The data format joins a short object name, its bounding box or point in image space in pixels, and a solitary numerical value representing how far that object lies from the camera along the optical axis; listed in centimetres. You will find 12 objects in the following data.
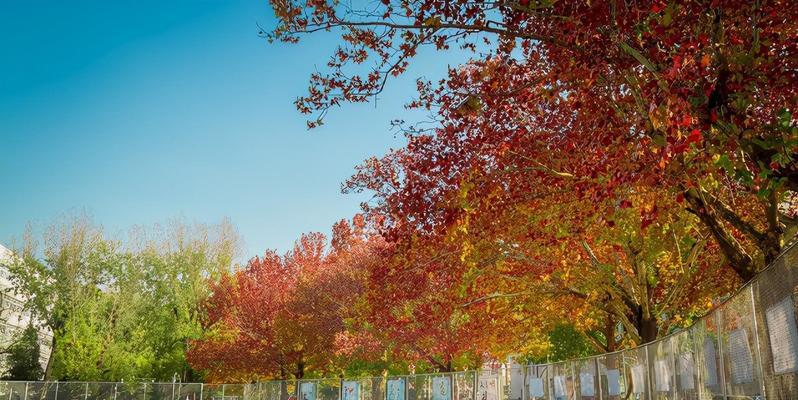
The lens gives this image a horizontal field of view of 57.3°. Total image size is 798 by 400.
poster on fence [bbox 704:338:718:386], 780
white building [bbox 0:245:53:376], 6550
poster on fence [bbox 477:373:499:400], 2252
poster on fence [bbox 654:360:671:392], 995
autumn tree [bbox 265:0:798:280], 692
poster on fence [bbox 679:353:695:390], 880
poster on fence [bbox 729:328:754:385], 655
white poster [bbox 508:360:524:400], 1942
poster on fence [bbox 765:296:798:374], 522
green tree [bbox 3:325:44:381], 4544
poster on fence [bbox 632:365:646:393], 1138
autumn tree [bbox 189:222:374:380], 3766
